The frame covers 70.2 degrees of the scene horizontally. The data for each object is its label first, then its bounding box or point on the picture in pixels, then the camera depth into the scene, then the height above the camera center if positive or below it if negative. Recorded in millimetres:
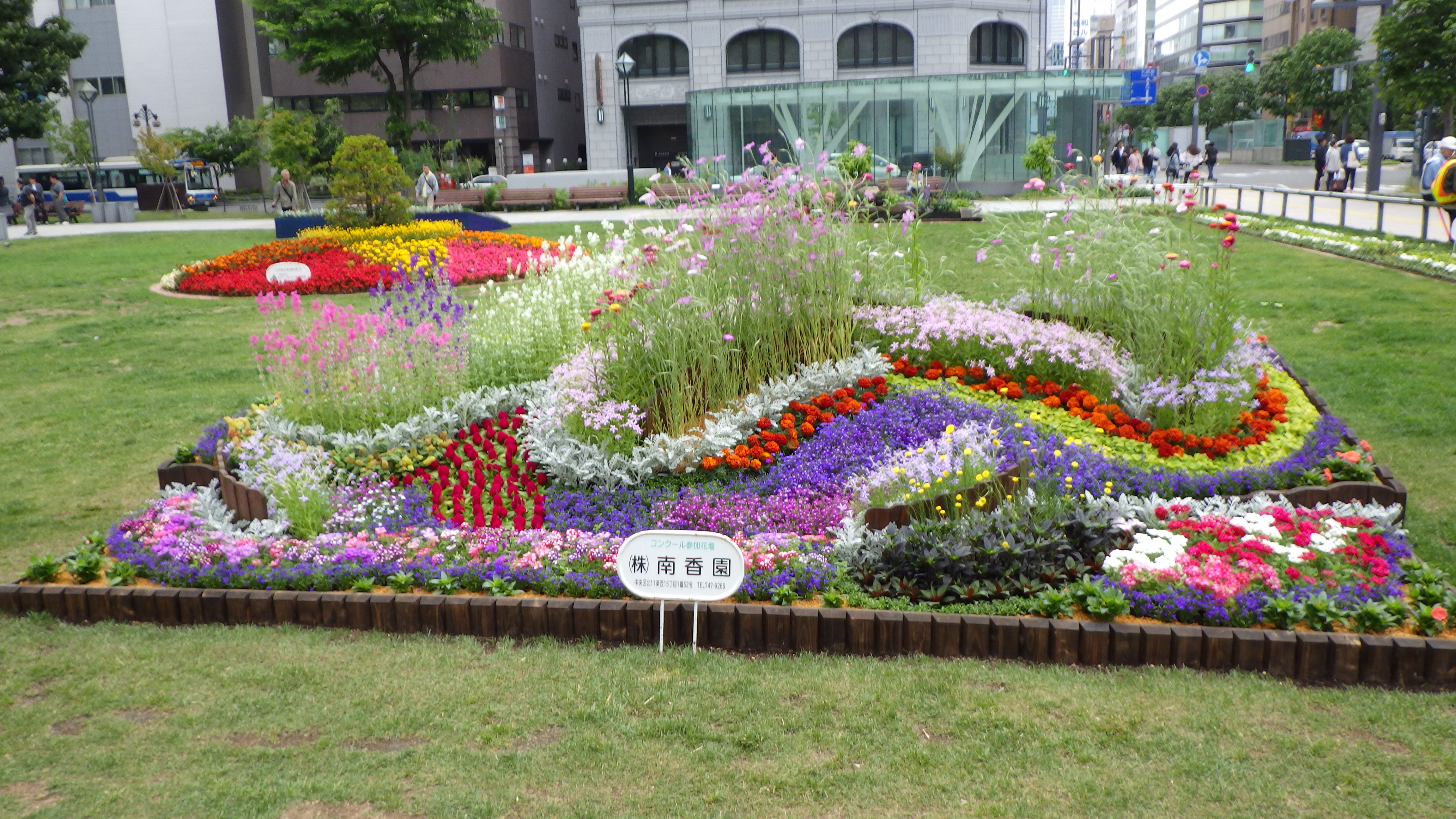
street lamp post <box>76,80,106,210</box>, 36625 +2277
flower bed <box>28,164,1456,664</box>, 4301 -1318
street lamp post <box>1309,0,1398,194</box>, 24547 +994
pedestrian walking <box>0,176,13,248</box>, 22562 +208
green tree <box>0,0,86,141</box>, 32906 +4945
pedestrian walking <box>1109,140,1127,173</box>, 30391 +762
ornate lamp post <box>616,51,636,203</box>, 28344 +3597
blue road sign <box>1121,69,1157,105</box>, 43188 +4127
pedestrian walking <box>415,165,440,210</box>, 26297 +489
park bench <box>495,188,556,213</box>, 29219 +172
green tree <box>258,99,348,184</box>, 26641 +1720
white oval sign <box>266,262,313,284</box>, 14023 -825
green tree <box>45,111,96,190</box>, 41156 +2986
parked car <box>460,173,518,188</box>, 35062 +812
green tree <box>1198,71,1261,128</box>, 60906 +4735
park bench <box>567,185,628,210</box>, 28734 +157
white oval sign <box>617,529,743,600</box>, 3840 -1340
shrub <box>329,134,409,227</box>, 16953 +377
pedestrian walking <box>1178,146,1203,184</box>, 31828 +740
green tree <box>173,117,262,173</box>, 43062 +2909
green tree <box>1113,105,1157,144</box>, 67688 +4437
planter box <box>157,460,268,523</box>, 5277 -1460
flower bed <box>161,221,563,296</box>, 14102 -734
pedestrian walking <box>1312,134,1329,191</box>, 27219 +555
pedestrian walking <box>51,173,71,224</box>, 30938 +533
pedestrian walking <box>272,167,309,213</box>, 25562 +393
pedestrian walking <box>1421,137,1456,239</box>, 13664 +167
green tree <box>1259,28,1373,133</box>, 49250 +5001
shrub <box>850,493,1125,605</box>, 4188 -1482
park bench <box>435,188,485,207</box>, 29594 +242
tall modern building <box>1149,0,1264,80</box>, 96375 +14117
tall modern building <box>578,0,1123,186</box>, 43625 +6220
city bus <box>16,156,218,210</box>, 42219 +1648
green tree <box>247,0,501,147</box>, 28625 +4910
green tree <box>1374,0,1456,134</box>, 18609 +2254
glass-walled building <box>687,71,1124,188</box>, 29047 +2194
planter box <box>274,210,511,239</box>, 20156 -261
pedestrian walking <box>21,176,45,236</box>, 25250 +509
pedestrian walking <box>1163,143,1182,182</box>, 31781 +669
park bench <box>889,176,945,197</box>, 26062 +175
